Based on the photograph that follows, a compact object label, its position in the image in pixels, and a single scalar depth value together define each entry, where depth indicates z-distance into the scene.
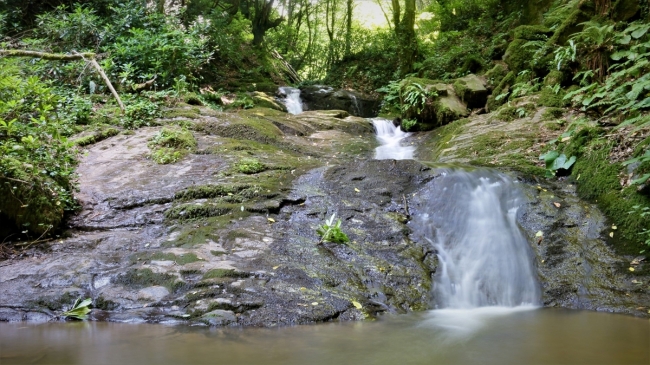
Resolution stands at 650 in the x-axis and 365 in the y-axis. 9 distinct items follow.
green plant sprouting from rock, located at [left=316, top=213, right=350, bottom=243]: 5.08
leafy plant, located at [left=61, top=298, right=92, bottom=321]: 3.72
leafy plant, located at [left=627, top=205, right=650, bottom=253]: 4.65
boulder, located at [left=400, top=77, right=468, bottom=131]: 10.55
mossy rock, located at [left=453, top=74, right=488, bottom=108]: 10.91
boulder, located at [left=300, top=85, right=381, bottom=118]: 15.85
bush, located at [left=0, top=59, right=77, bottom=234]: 5.05
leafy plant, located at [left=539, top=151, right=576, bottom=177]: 6.30
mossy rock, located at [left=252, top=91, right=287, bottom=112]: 13.48
